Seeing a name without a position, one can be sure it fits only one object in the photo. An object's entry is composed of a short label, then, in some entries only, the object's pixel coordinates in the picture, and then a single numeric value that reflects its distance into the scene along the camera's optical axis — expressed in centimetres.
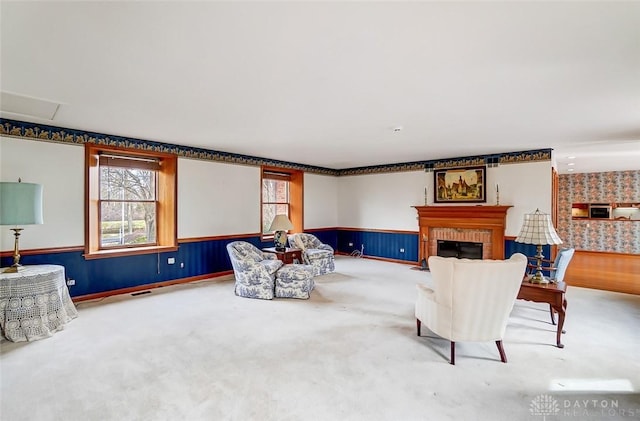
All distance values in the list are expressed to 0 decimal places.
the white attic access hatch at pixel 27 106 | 314
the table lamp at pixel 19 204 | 322
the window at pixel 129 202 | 476
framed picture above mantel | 657
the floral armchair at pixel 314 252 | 623
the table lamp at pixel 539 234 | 332
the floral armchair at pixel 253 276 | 463
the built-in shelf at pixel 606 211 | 911
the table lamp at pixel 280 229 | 589
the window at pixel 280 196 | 732
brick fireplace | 624
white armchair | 256
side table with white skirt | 314
